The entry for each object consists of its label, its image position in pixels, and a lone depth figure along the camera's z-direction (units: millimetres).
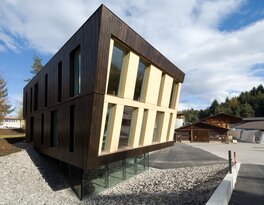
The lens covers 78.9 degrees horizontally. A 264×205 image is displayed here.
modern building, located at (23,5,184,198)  7203
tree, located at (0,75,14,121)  28084
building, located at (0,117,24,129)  57242
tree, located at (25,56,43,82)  36788
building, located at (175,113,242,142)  30914
